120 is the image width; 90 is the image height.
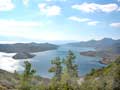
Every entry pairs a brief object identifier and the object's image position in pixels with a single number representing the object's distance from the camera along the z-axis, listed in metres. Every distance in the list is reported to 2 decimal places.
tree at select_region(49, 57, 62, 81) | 40.91
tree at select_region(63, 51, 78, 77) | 38.59
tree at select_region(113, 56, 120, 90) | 18.73
